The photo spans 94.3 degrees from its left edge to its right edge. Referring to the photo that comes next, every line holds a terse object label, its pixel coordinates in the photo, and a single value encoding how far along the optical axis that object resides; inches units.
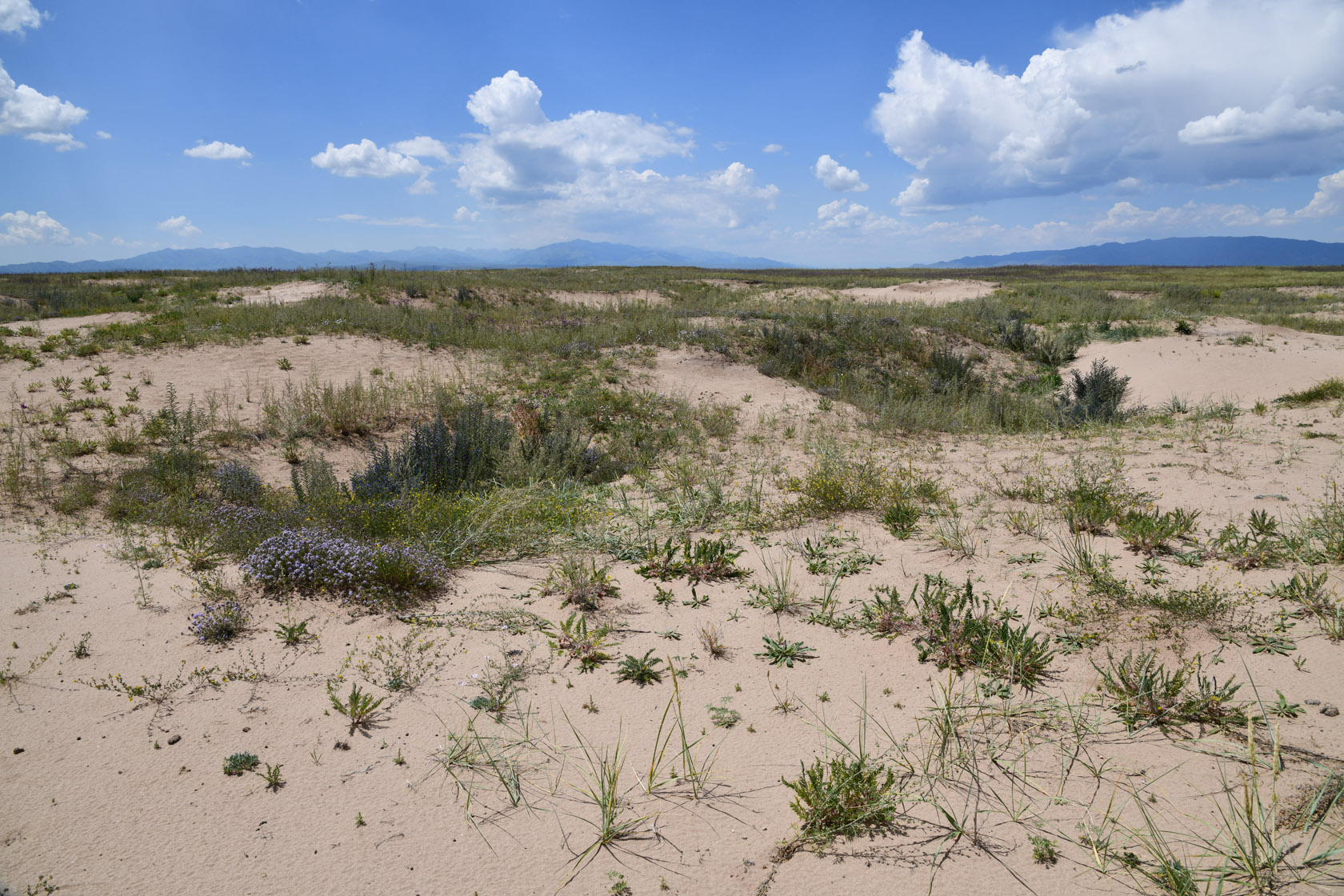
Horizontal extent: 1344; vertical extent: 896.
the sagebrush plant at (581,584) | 162.6
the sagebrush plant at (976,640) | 127.3
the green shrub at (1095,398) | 418.6
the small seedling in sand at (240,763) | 106.7
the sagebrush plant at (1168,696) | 107.4
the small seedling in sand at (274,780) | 103.7
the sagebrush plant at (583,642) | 139.0
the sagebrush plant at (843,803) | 92.1
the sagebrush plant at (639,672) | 133.3
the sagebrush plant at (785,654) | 136.9
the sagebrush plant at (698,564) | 177.7
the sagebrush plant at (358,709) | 117.7
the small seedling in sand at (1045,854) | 85.4
